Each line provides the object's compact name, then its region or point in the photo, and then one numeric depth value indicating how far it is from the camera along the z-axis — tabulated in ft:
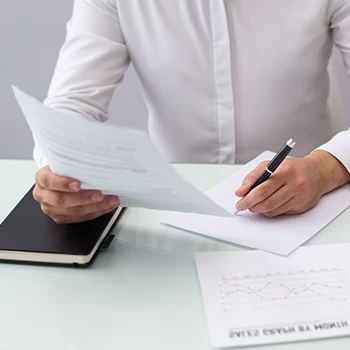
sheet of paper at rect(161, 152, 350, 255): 2.52
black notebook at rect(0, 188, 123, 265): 2.43
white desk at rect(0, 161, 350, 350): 1.99
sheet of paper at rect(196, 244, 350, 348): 1.96
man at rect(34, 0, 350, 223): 3.64
